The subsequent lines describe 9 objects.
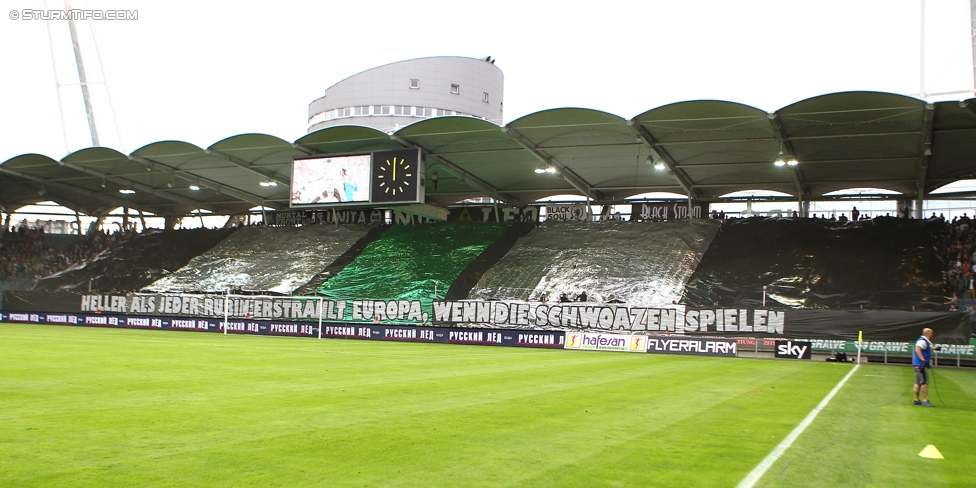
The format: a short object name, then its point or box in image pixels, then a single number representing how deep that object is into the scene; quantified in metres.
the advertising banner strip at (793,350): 28.06
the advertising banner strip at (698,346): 28.69
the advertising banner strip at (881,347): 26.58
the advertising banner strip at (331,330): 32.78
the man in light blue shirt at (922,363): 13.63
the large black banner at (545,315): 28.02
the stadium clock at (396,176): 38.72
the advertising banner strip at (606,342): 29.77
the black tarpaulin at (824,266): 34.56
